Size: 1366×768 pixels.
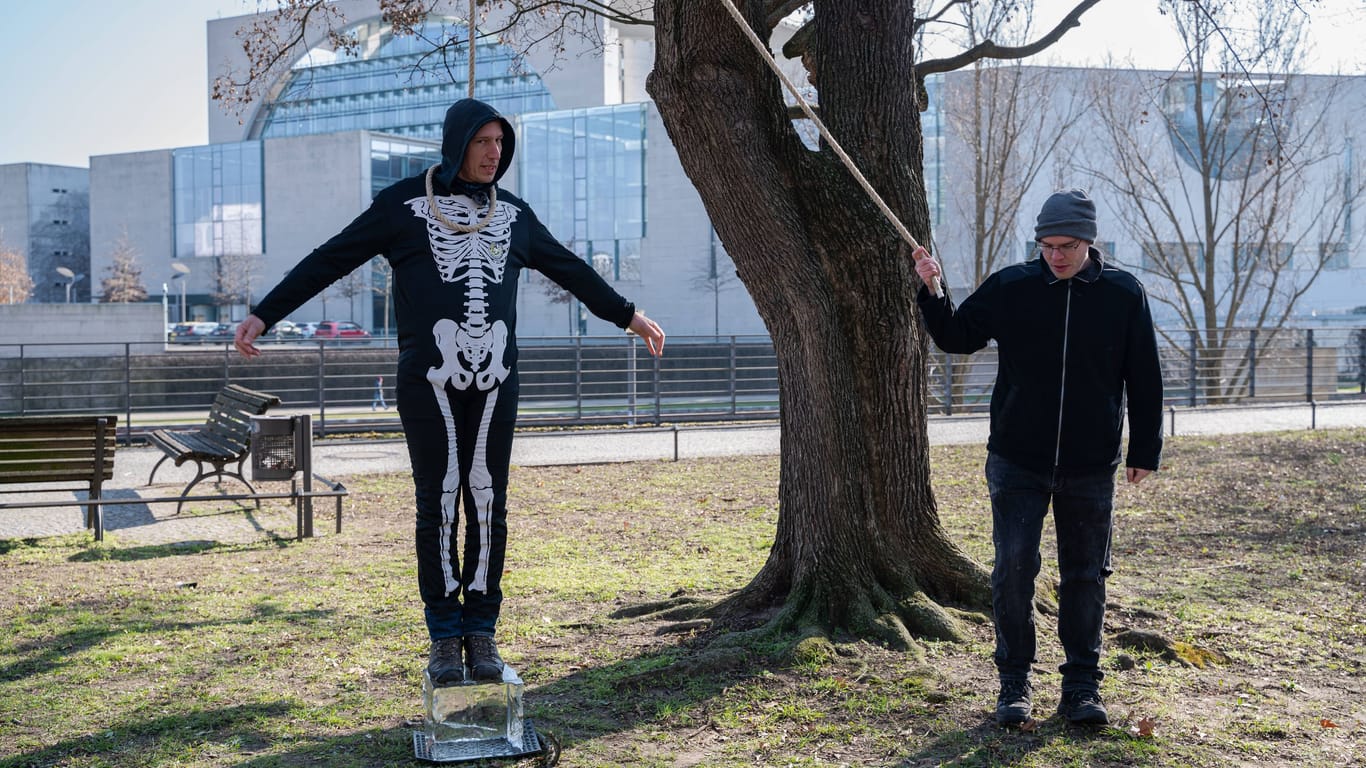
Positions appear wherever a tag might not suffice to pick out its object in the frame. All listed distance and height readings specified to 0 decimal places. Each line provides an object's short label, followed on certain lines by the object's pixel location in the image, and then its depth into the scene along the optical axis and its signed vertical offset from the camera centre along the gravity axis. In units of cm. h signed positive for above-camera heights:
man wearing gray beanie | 435 -27
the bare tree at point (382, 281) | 5728 +265
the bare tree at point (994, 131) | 2425 +475
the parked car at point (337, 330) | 5450 +23
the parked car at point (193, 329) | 5544 +25
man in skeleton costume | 407 -2
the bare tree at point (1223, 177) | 2544 +420
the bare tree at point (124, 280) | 6384 +290
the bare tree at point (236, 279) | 6191 +284
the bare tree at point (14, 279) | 6431 +299
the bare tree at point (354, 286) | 5731 +238
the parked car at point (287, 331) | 5256 +17
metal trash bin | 954 -88
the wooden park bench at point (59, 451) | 890 -87
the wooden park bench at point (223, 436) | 1060 -95
